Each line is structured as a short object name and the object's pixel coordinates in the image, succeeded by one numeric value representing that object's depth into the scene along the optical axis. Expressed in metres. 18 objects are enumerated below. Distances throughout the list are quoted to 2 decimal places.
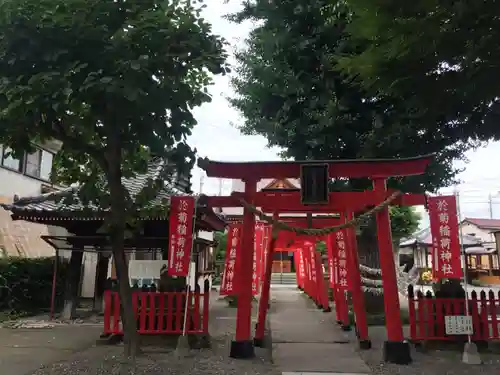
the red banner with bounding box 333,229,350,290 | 10.59
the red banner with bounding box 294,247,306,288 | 24.55
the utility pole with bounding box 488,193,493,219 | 51.38
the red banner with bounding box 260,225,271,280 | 14.73
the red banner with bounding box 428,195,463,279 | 8.12
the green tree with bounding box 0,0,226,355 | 5.72
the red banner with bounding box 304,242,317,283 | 18.22
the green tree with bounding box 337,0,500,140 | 5.58
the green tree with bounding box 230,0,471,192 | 10.17
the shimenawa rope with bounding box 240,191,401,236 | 7.85
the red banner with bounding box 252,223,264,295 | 13.84
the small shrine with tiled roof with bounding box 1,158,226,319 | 11.69
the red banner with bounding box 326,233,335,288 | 12.46
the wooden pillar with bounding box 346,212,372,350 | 9.29
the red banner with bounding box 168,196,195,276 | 8.60
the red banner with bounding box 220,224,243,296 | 10.13
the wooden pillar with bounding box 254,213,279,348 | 9.70
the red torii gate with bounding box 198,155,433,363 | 7.93
